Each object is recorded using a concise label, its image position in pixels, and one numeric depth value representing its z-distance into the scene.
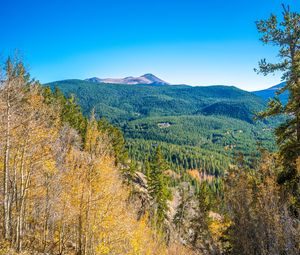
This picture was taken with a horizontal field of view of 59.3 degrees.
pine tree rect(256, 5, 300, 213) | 14.67
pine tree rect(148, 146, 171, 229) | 46.41
